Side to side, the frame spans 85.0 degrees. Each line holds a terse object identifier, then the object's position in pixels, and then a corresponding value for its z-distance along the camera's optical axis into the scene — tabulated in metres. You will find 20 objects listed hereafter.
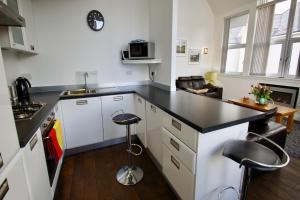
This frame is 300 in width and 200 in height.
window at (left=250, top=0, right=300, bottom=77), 3.99
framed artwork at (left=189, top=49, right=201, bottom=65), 5.94
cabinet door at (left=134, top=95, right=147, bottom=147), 2.39
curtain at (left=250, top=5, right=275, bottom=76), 4.49
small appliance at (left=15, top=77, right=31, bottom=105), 1.98
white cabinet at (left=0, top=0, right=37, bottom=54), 1.59
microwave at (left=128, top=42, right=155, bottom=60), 2.79
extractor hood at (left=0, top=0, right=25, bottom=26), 1.10
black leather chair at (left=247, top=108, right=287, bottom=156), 1.95
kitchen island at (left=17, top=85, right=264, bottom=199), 1.23
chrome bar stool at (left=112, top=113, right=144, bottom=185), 1.89
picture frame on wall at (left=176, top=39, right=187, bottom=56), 5.67
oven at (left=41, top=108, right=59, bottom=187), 1.50
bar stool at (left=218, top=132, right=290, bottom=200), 0.98
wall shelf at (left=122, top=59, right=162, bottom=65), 2.72
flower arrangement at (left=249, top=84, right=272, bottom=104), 3.24
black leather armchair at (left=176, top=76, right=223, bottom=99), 4.80
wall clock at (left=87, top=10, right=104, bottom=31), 2.73
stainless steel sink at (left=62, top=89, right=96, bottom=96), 2.68
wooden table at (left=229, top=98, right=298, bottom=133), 3.04
